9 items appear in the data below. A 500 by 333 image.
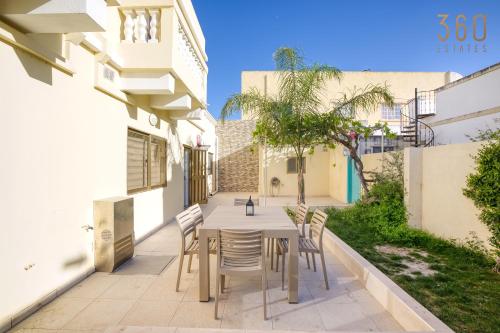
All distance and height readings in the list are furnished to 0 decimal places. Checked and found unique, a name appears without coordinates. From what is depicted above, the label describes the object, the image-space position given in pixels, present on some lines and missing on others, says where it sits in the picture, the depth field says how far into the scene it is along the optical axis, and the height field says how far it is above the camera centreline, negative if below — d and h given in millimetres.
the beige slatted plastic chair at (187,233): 3645 -881
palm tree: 7637 +1827
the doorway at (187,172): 10383 -103
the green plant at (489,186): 3984 -240
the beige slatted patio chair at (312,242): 3795 -1028
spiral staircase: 13102 +2103
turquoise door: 10382 -499
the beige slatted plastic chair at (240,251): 2994 -860
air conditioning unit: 4199 -928
